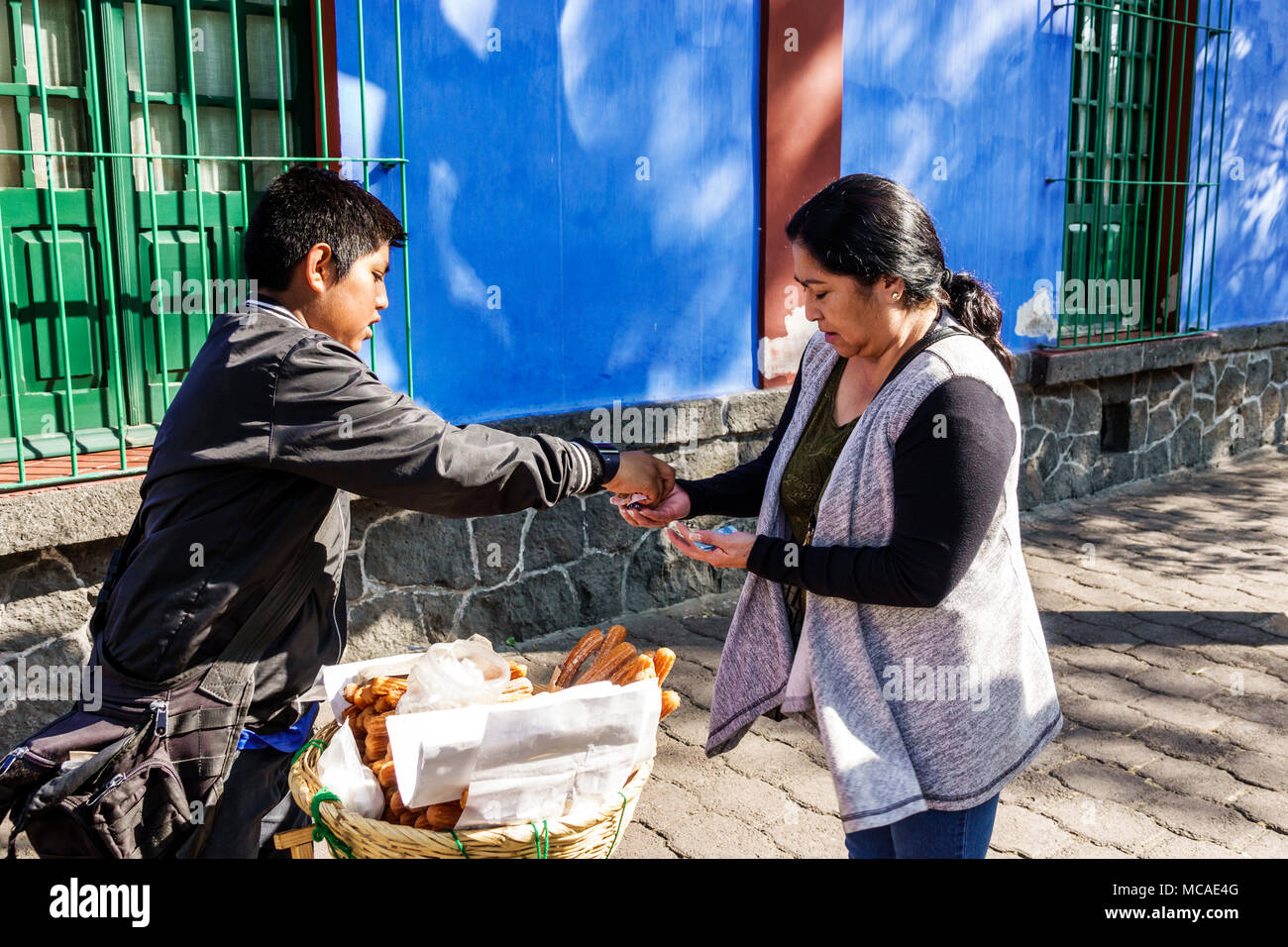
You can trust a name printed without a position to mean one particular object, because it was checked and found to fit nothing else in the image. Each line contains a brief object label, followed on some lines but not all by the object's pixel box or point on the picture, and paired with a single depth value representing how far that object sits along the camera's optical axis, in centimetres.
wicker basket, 193
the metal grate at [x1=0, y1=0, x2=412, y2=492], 427
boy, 231
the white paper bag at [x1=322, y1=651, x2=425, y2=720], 231
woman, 230
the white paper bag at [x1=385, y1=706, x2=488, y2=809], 192
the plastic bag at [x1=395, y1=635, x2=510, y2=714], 210
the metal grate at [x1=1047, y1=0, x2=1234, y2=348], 859
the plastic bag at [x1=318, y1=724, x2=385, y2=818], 200
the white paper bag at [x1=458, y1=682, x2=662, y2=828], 196
